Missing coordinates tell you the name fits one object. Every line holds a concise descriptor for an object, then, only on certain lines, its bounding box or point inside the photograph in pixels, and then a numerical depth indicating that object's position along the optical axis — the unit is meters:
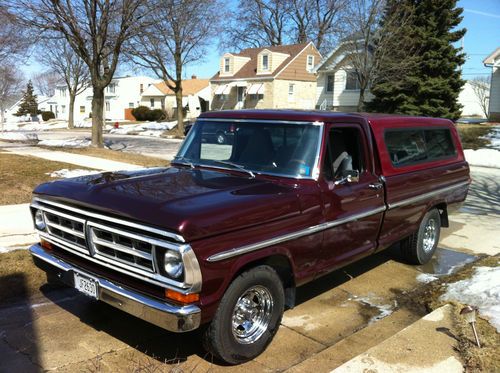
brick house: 41.03
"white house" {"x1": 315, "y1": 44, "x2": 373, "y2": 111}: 31.48
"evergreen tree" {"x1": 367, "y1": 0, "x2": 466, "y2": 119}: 22.97
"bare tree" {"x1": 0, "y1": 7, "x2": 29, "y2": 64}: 14.77
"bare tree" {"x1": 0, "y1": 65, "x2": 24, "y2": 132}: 37.56
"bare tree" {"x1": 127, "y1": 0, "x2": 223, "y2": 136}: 25.84
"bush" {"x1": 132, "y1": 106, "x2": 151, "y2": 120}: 54.44
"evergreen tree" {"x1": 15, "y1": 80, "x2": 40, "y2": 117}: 80.50
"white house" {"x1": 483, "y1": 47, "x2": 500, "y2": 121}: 28.17
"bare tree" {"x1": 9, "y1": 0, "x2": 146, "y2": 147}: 14.92
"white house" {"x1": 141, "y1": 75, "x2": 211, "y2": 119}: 56.91
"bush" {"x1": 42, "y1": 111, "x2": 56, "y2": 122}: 70.81
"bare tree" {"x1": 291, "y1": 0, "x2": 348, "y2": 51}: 50.03
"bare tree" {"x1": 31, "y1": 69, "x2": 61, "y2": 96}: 86.88
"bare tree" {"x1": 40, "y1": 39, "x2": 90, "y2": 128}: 49.09
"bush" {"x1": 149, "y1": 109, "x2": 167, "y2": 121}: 54.12
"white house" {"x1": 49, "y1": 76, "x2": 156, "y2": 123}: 66.31
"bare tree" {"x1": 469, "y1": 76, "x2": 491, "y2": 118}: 49.00
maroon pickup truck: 3.08
